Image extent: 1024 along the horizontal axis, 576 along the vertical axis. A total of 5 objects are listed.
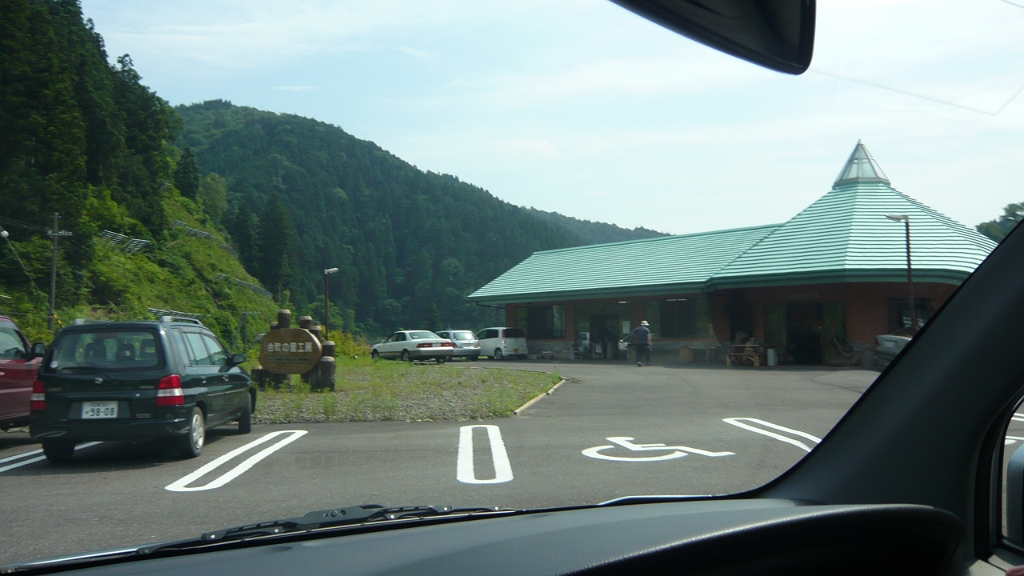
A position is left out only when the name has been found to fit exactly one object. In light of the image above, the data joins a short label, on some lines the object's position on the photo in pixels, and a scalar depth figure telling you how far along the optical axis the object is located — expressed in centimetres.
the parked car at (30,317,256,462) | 559
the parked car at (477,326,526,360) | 3088
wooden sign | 1164
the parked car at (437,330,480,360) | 3080
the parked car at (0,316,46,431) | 816
